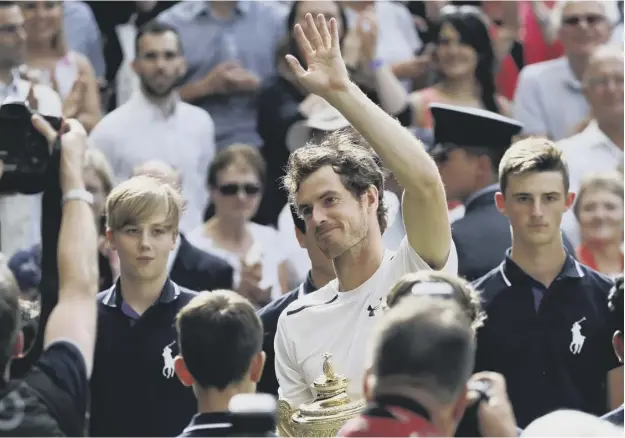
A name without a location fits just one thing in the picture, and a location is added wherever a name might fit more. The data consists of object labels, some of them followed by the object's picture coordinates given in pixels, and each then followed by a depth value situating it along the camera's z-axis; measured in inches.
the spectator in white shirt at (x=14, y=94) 576.7
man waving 323.3
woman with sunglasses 578.6
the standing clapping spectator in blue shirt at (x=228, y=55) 664.4
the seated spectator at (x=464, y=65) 657.0
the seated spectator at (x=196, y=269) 508.4
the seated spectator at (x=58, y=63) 646.5
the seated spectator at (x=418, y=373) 233.0
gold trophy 325.4
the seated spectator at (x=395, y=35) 711.1
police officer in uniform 527.2
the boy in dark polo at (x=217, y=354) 278.2
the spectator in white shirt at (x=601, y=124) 608.1
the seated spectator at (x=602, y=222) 536.7
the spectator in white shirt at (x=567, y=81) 672.4
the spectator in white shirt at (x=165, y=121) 636.1
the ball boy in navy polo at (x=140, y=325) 400.5
